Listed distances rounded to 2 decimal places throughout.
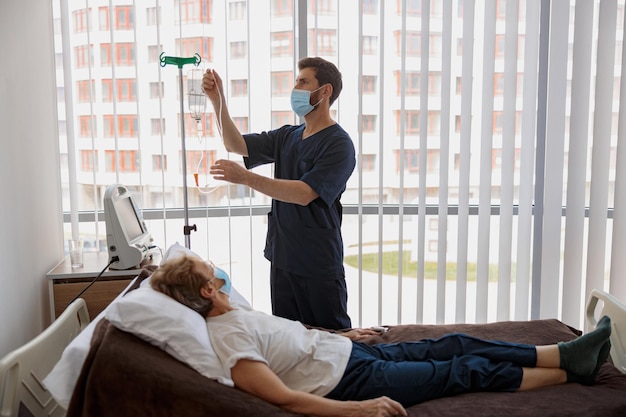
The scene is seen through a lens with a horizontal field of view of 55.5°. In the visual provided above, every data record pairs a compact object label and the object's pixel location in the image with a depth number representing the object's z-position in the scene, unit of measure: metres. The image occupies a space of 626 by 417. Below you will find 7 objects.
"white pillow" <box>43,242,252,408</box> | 1.46
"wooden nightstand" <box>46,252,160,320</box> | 2.34
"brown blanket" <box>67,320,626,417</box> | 1.42
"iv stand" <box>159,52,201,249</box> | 2.29
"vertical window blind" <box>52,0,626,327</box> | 2.79
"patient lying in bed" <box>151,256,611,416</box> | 1.61
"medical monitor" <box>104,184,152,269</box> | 2.36
